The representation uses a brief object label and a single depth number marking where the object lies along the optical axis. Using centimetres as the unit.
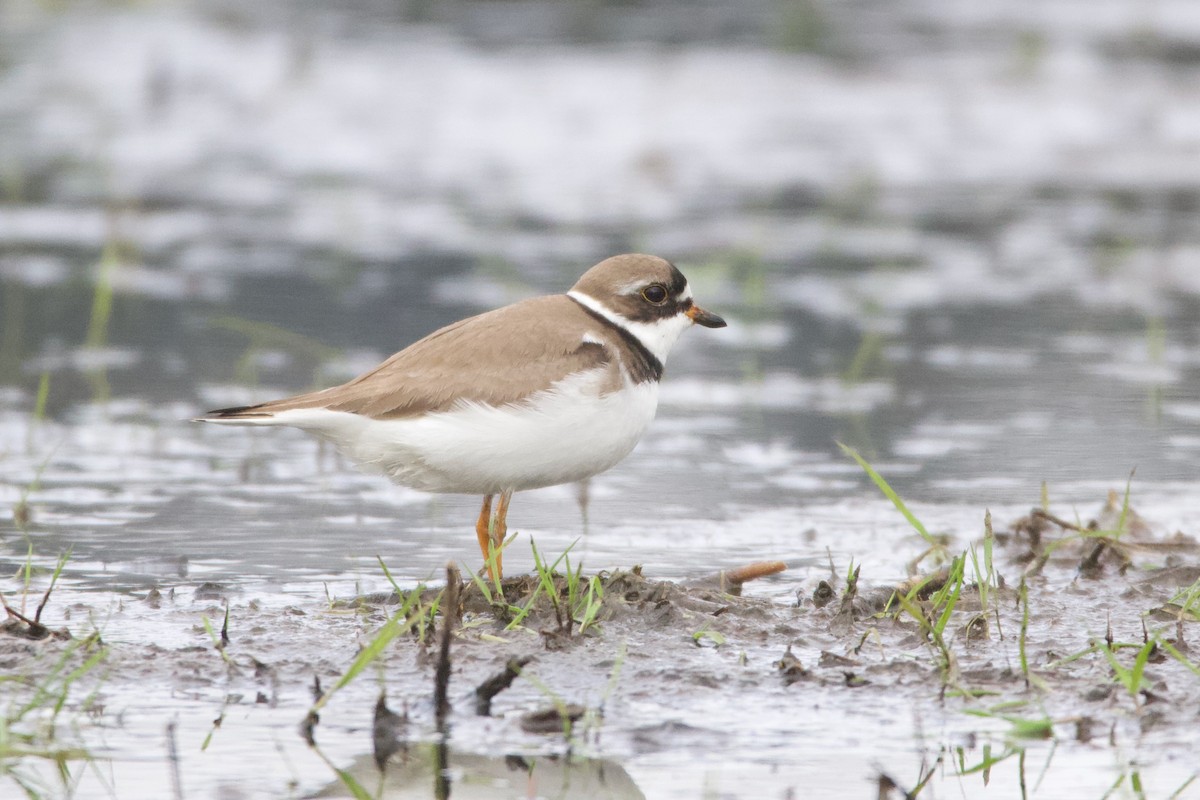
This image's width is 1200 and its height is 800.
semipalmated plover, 1016
